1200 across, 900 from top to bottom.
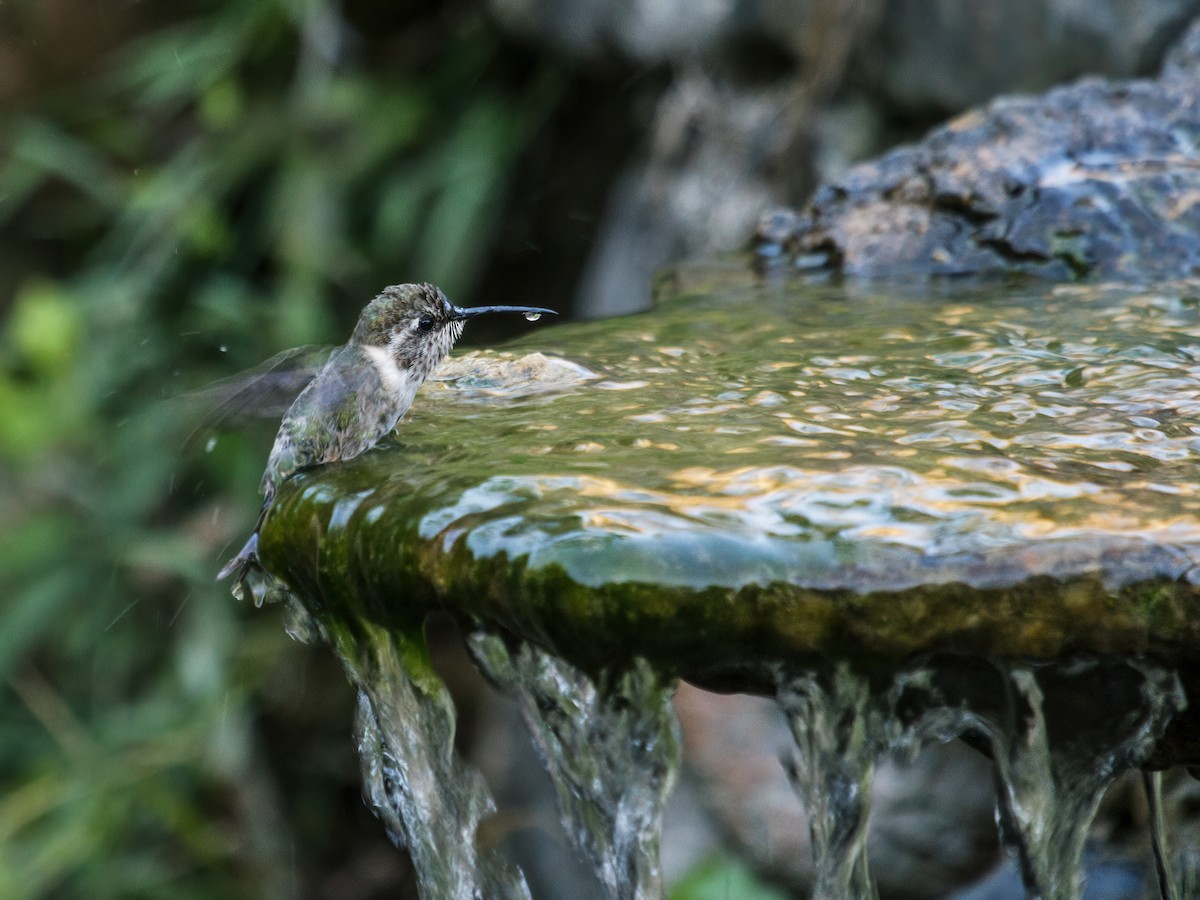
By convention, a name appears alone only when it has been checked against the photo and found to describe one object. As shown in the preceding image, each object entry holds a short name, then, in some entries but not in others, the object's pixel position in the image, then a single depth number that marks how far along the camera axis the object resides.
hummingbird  4.30
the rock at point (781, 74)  8.50
